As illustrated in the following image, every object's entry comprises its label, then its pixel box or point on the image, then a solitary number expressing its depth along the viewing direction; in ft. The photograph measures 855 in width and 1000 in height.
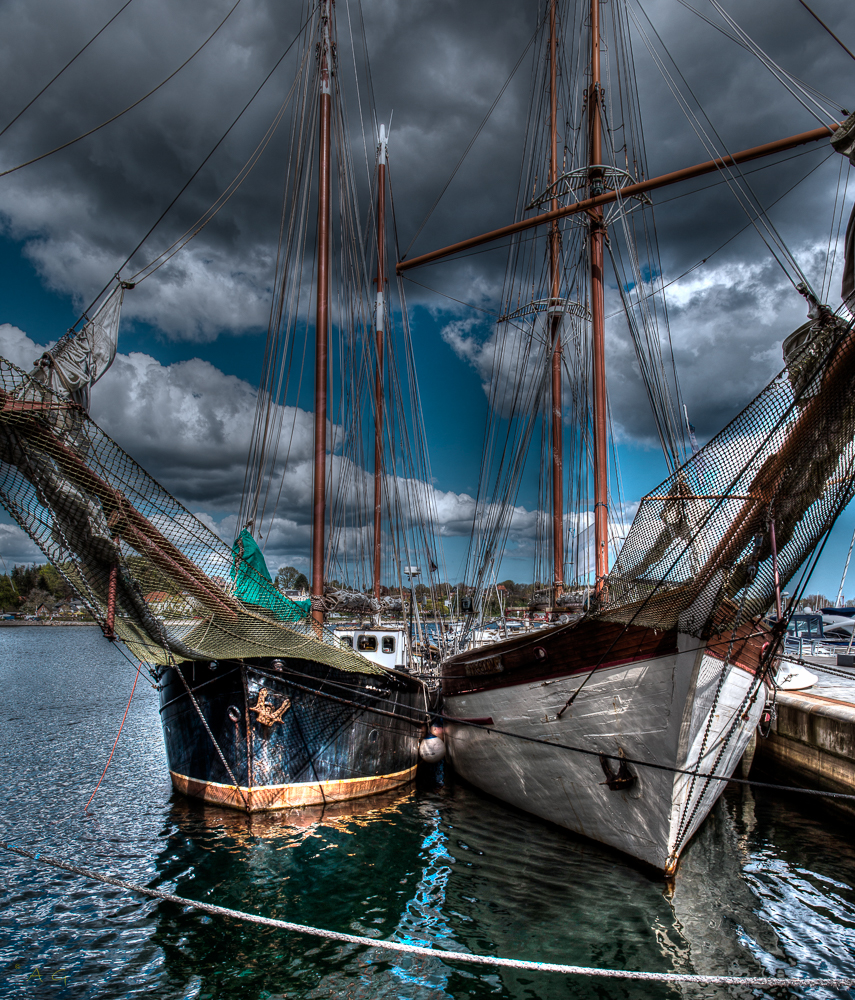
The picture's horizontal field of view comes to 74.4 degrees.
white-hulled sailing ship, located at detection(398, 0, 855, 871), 17.79
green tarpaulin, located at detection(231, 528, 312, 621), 29.31
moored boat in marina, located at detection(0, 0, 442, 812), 20.38
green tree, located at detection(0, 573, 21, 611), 387.18
